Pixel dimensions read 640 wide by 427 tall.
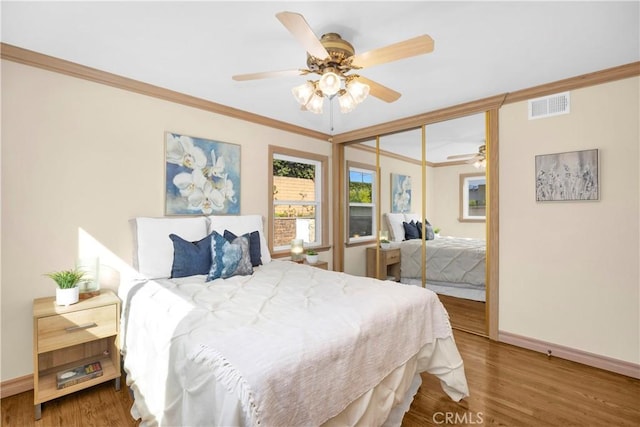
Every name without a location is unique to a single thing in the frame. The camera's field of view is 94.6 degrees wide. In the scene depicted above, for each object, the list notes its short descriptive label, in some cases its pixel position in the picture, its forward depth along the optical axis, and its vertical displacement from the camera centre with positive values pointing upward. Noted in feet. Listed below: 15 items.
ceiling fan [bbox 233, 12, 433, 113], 5.00 +2.94
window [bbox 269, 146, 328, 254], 12.85 +0.60
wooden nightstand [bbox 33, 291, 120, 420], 6.01 -2.64
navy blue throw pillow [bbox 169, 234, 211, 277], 7.82 -1.23
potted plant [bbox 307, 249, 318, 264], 12.46 -1.94
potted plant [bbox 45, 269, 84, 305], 6.45 -1.67
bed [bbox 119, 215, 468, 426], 3.56 -1.98
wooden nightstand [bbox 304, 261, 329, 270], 12.39 -2.26
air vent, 8.65 +3.14
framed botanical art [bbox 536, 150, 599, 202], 8.25 +0.99
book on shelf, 6.41 -3.66
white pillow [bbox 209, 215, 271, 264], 9.41 -0.44
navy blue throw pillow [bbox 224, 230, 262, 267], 9.35 -1.13
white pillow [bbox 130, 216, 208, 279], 7.82 -0.84
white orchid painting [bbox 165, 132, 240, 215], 9.30 +1.20
